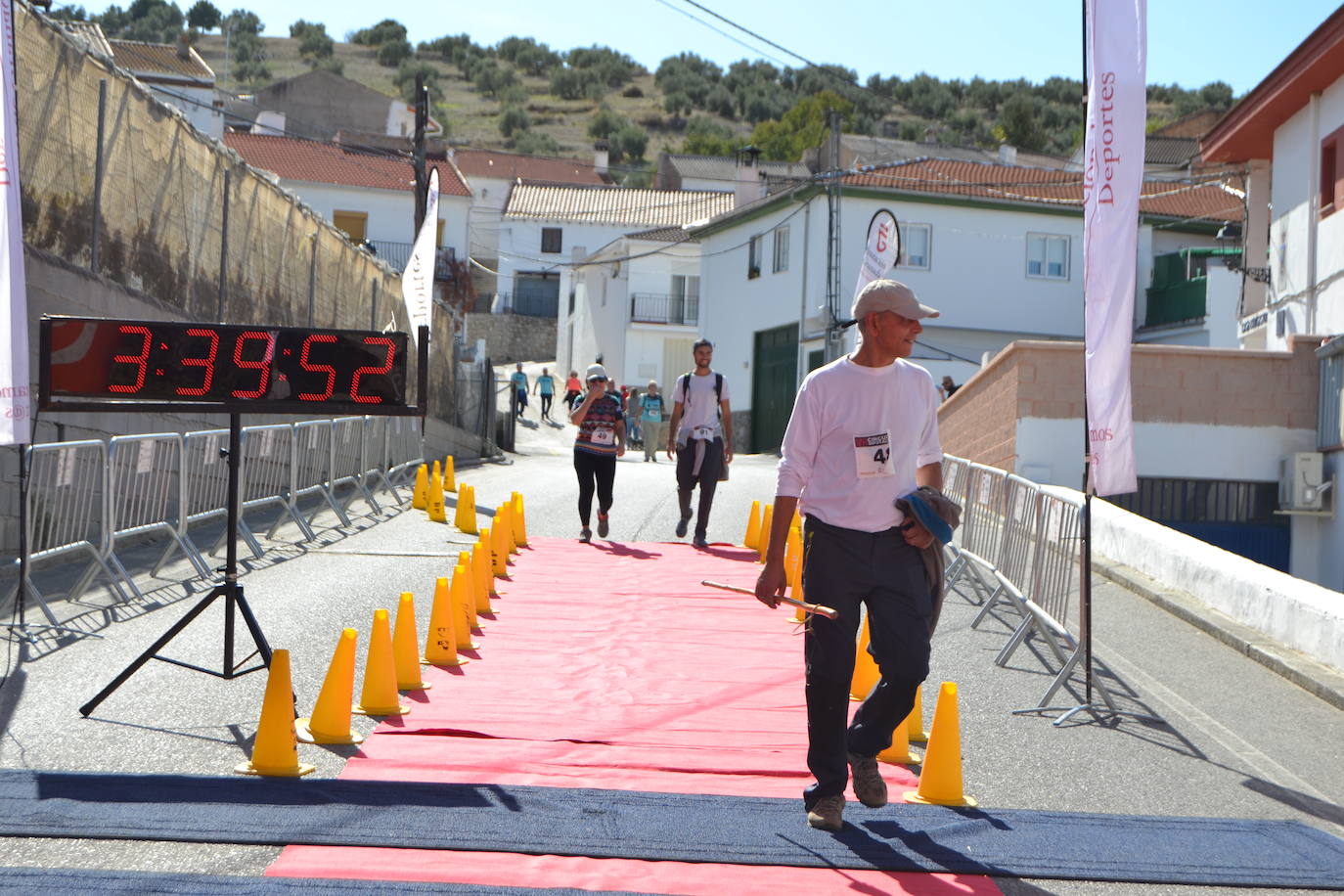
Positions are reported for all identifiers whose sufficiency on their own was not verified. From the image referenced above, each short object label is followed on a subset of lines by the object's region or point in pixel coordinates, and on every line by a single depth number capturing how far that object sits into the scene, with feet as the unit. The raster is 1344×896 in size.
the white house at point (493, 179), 240.12
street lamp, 79.00
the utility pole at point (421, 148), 81.01
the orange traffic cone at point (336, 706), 21.36
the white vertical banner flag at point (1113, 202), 26.18
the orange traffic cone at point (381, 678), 23.39
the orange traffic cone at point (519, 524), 46.75
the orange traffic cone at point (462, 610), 29.50
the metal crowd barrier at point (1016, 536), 32.78
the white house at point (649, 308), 180.96
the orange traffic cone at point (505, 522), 41.32
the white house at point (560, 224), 219.82
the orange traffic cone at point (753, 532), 48.91
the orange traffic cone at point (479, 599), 33.76
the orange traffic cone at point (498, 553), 40.04
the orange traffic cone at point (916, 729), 23.25
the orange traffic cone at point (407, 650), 25.36
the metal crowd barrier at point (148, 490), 35.73
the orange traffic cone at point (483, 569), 34.40
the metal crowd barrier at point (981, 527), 37.50
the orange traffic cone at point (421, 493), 59.67
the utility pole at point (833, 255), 107.04
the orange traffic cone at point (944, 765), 19.40
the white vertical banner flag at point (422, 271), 63.05
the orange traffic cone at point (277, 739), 19.51
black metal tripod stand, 24.31
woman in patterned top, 45.91
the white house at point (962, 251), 125.49
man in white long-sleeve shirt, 17.81
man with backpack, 46.06
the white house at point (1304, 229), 63.87
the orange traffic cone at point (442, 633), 27.63
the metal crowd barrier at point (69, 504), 32.76
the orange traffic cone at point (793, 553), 41.31
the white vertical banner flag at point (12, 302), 27.63
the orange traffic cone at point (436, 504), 55.67
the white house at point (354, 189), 193.16
